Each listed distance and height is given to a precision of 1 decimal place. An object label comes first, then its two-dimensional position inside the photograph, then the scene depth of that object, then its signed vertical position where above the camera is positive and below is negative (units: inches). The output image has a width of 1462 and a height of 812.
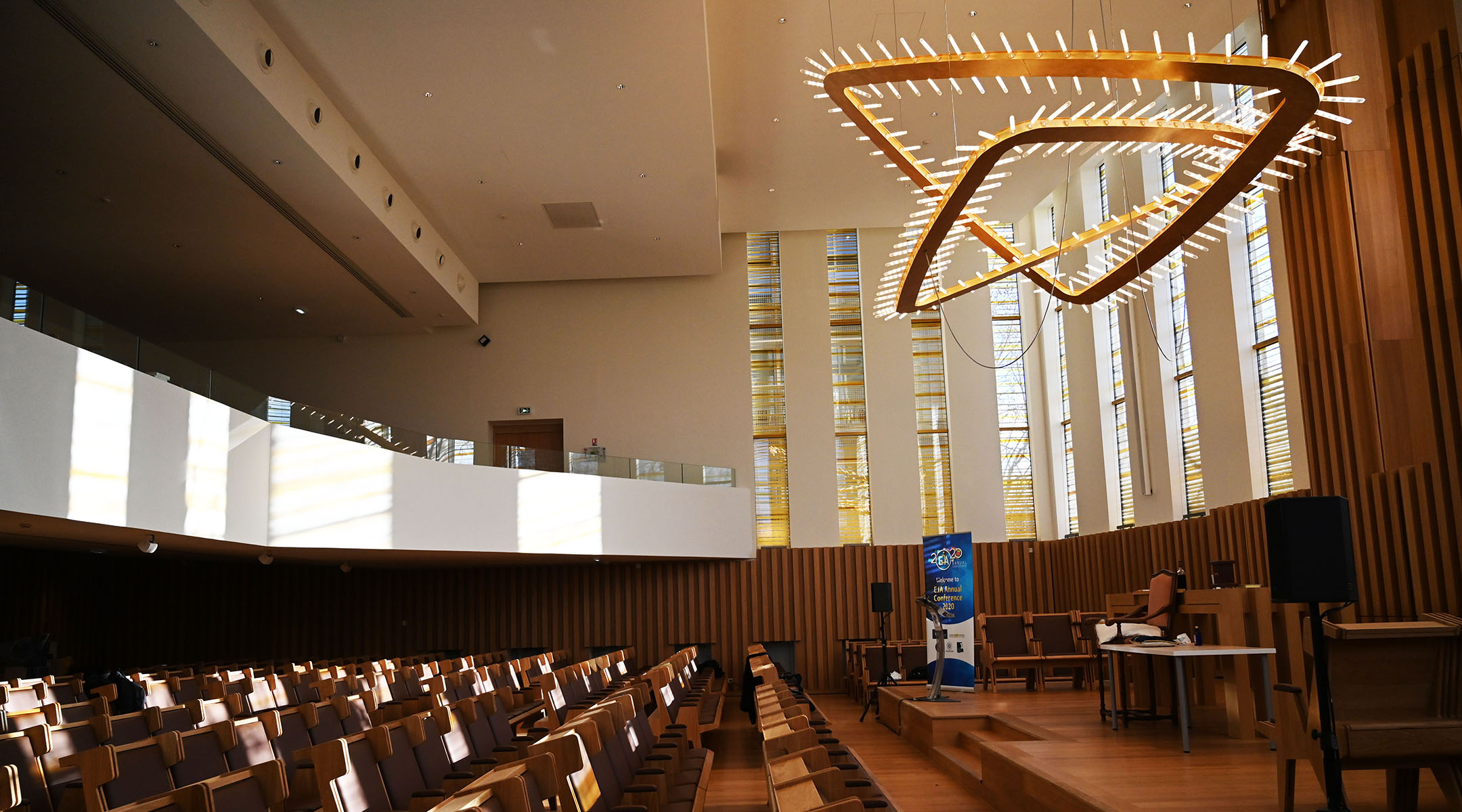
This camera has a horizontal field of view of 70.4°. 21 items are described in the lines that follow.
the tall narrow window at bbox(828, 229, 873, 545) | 672.4 +110.1
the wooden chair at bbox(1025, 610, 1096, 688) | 479.8 -36.7
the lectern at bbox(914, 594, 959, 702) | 378.6 -30.9
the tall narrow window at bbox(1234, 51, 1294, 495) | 419.8 +81.2
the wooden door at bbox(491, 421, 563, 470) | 682.8 +90.2
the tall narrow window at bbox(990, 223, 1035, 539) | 666.8 +96.2
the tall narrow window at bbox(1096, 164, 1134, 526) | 557.9 +75.2
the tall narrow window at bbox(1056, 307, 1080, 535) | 631.2 +67.1
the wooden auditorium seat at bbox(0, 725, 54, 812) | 162.4 -27.3
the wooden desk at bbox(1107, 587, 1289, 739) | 267.6 -21.1
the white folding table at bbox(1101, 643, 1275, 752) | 241.8 -23.5
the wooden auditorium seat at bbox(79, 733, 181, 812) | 137.9 -26.5
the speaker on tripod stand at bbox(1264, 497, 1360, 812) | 165.8 -2.6
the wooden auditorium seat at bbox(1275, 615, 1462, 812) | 172.1 -23.4
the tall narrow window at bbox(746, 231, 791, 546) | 674.8 +112.6
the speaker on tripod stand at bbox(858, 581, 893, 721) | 442.0 -15.3
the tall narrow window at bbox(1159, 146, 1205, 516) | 484.1 +76.9
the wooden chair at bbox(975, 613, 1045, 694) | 493.4 -37.3
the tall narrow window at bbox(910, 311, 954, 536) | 666.8 +88.6
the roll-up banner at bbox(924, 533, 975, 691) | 429.7 -16.5
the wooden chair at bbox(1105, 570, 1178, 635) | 298.2 -13.7
